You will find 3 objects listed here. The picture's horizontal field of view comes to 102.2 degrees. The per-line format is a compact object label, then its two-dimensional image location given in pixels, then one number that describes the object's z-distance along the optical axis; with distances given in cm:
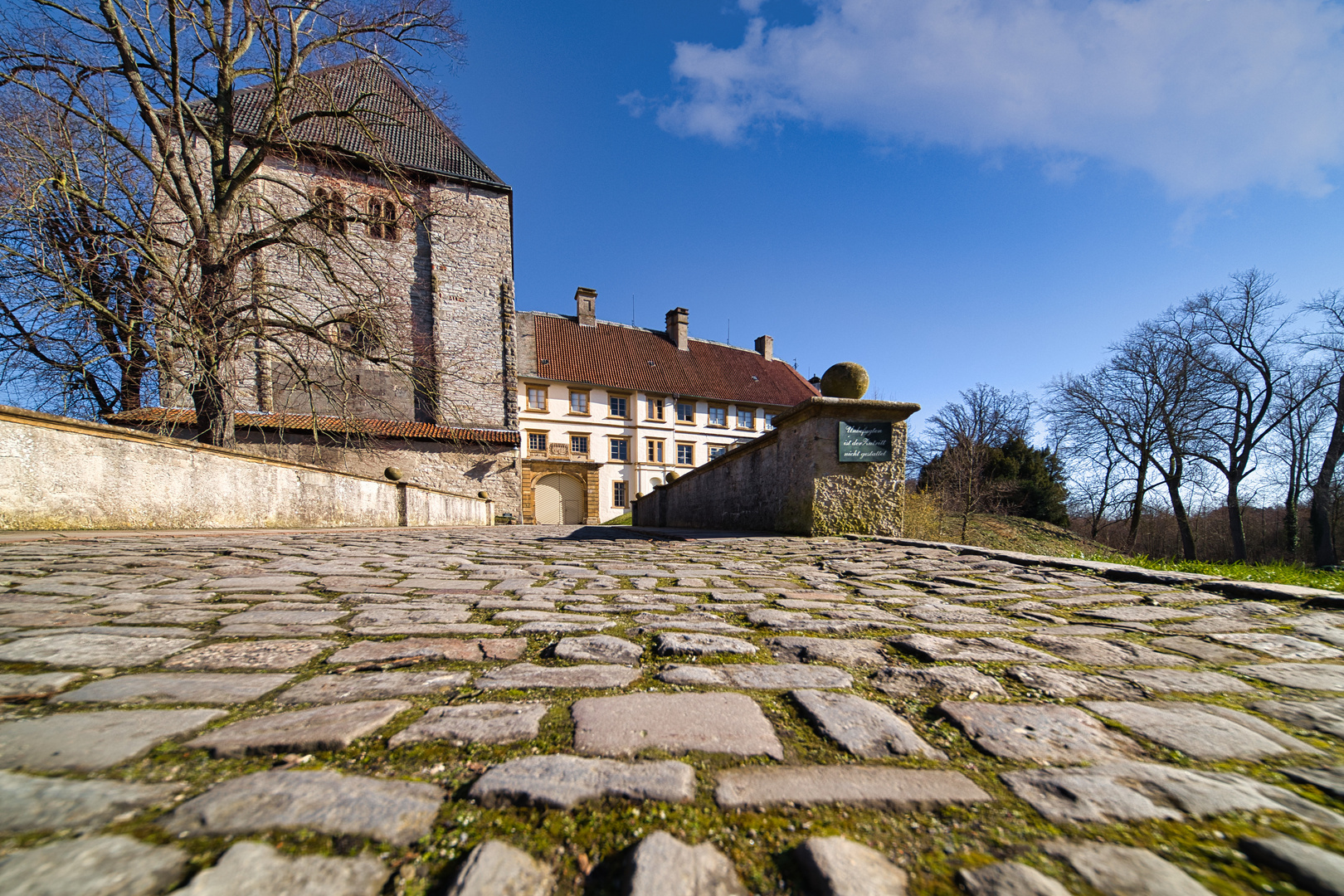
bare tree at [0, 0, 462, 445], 883
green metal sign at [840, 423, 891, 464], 683
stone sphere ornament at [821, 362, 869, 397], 688
